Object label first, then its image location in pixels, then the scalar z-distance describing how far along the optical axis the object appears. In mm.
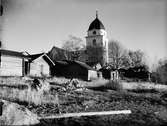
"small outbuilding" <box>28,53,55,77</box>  27420
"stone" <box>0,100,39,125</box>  5770
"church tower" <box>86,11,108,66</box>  52438
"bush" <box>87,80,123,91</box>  16788
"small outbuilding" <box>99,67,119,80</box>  41594
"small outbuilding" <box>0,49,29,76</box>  23575
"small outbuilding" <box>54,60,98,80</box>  33812
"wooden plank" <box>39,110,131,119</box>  6715
